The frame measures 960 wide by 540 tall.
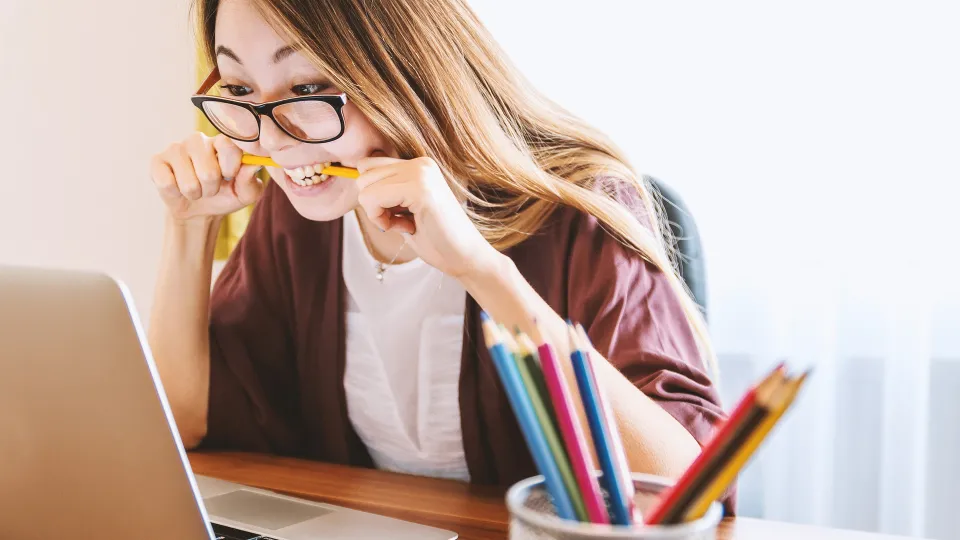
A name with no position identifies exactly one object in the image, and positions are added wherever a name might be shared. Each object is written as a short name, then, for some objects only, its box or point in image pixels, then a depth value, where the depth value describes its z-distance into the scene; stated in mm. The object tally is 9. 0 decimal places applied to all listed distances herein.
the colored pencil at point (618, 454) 359
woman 832
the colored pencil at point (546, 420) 345
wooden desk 692
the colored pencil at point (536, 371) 345
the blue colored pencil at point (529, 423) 332
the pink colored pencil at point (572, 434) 341
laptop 492
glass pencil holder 317
